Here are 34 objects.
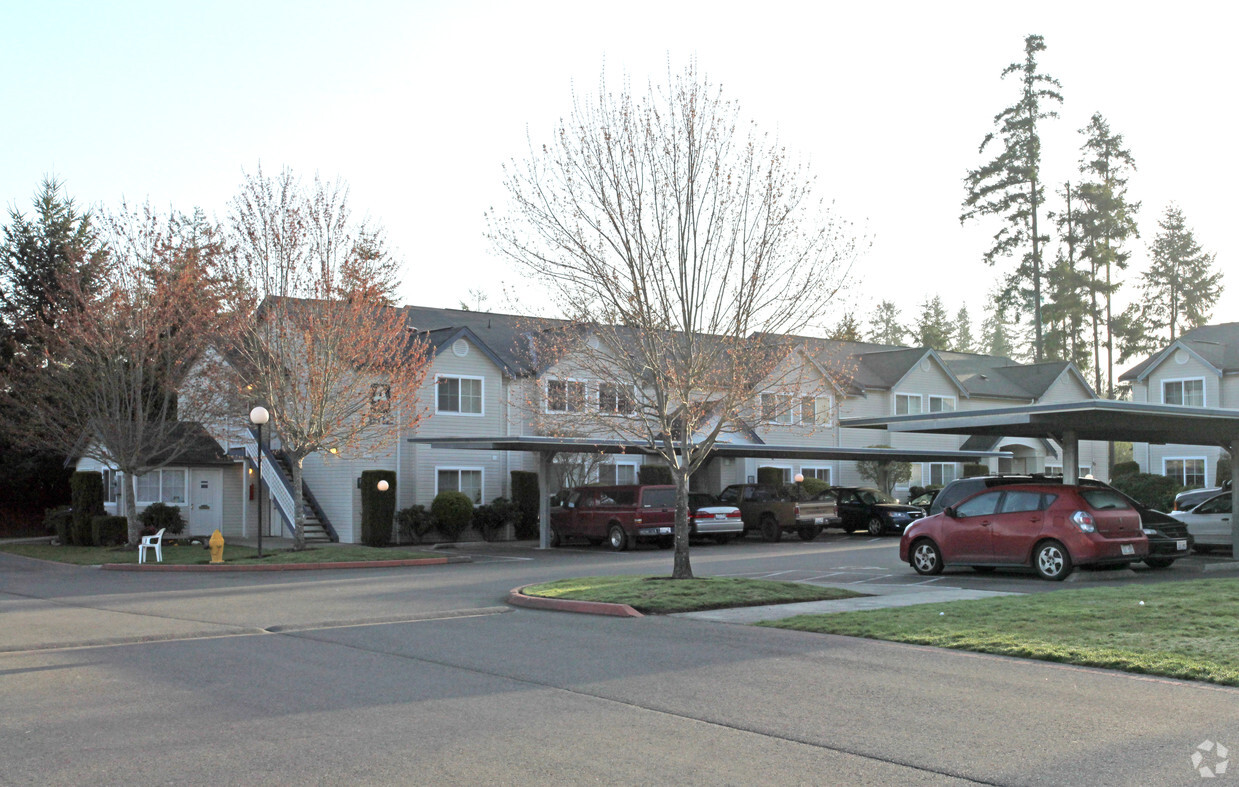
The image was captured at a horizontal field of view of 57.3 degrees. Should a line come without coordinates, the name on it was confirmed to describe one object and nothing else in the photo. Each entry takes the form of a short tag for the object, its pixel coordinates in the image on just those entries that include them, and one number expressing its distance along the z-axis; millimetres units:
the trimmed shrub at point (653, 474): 38094
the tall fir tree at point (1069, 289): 55312
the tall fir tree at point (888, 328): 101062
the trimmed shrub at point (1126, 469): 45525
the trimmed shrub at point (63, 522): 36188
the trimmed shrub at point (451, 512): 32844
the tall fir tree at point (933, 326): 83875
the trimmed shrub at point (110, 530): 32750
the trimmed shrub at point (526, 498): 35562
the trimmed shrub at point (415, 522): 32594
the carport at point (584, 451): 28766
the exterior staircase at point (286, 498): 31969
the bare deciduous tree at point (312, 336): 26672
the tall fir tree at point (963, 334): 116562
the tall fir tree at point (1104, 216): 56000
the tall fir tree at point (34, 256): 45500
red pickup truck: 29594
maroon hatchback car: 17484
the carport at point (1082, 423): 19297
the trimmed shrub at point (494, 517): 34250
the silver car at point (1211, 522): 22062
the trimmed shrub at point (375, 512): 31578
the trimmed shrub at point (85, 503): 34469
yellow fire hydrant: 25283
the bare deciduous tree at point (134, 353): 29000
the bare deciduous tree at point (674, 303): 16516
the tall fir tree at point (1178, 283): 73688
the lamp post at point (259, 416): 24312
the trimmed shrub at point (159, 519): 33438
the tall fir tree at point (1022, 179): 52656
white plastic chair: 26031
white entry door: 36000
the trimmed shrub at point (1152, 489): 35844
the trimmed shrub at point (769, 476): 41594
